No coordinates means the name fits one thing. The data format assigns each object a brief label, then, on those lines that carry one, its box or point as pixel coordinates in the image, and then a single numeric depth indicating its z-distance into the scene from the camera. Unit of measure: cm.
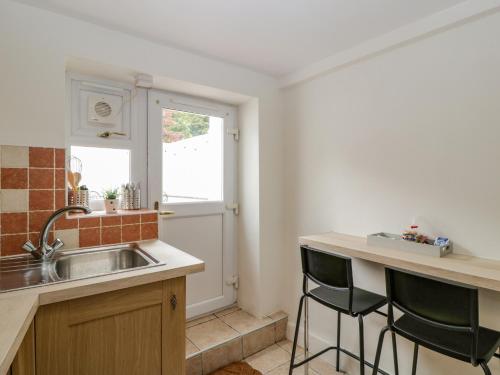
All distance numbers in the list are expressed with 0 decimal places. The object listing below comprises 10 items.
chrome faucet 142
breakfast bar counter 116
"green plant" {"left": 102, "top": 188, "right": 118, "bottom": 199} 186
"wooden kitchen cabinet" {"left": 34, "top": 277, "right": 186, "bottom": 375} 111
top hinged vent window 184
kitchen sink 121
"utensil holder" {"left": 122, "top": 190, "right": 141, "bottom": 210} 196
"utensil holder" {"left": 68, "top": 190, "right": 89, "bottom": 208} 171
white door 218
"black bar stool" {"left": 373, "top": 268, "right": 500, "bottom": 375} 105
